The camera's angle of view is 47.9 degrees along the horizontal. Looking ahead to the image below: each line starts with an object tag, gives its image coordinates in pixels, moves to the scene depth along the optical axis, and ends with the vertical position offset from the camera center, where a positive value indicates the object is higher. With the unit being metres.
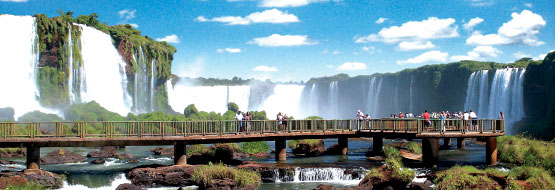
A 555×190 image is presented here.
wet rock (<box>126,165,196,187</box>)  30.67 -3.57
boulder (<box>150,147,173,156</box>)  47.03 -3.59
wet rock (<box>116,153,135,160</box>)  43.25 -3.61
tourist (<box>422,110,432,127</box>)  34.85 -0.93
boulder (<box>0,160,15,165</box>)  39.37 -3.63
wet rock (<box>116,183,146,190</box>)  27.51 -3.63
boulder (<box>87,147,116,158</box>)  44.62 -3.52
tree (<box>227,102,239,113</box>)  107.00 -0.30
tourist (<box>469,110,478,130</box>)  35.14 -1.18
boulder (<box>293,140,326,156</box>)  43.38 -3.15
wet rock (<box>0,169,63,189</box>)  28.17 -3.45
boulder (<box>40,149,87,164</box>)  39.59 -3.42
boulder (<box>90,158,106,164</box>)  40.00 -3.61
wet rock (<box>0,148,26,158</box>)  45.57 -3.52
